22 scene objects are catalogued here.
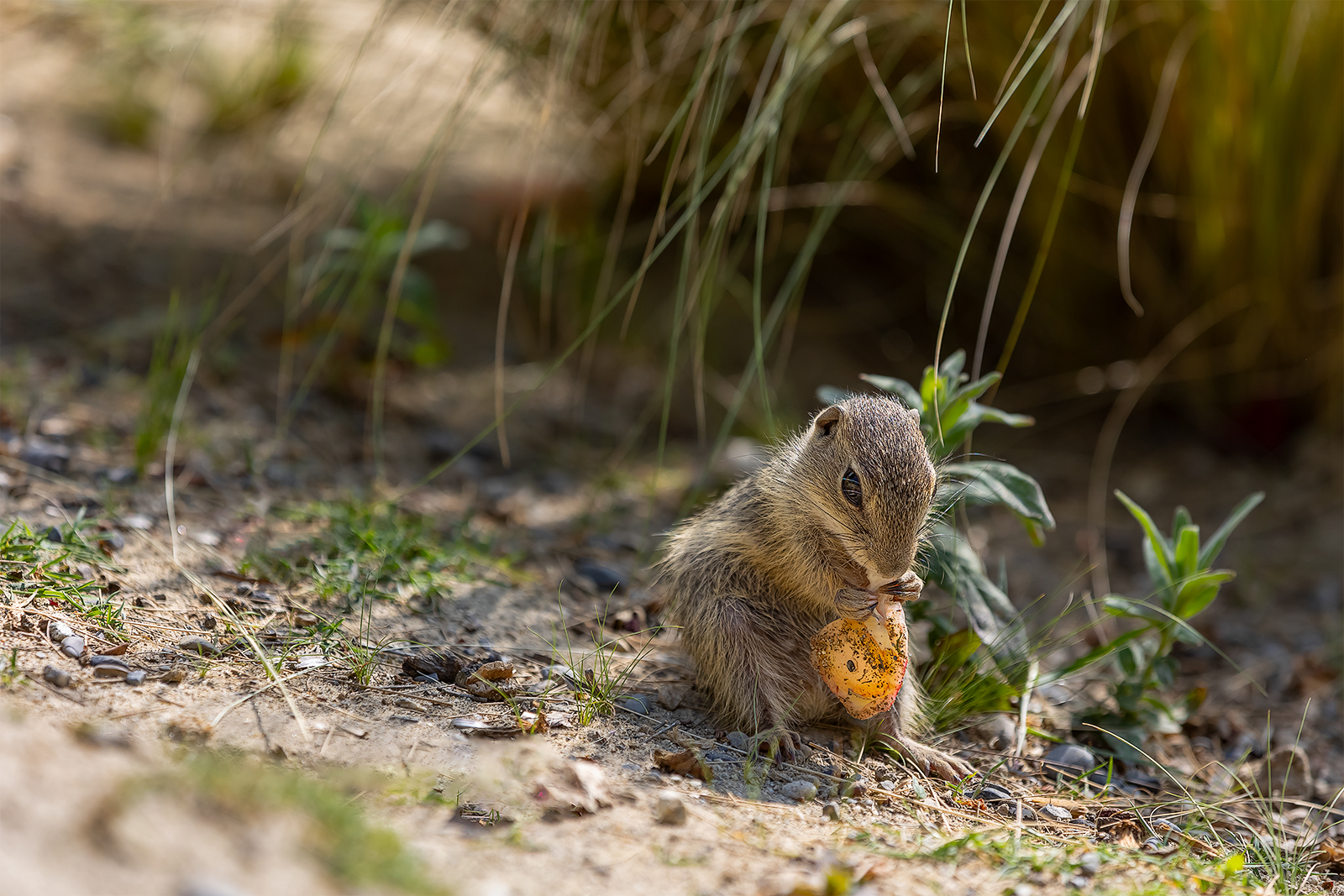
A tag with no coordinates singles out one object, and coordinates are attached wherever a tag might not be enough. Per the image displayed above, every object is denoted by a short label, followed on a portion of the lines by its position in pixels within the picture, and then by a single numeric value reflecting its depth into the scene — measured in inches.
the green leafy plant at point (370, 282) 306.8
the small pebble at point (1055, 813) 205.9
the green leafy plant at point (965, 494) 217.0
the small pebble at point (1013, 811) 203.3
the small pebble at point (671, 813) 170.6
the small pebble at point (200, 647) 201.2
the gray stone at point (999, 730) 232.5
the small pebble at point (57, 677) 179.3
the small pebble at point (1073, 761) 226.8
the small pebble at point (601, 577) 285.0
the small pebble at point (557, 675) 216.1
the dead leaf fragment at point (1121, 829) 197.3
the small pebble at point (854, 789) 197.6
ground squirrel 196.7
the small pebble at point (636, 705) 214.5
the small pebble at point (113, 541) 232.8
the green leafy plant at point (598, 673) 206.7
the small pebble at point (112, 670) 186.1
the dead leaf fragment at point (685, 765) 192.1
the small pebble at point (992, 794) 208.2
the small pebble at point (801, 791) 193.6
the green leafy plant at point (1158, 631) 226.2
